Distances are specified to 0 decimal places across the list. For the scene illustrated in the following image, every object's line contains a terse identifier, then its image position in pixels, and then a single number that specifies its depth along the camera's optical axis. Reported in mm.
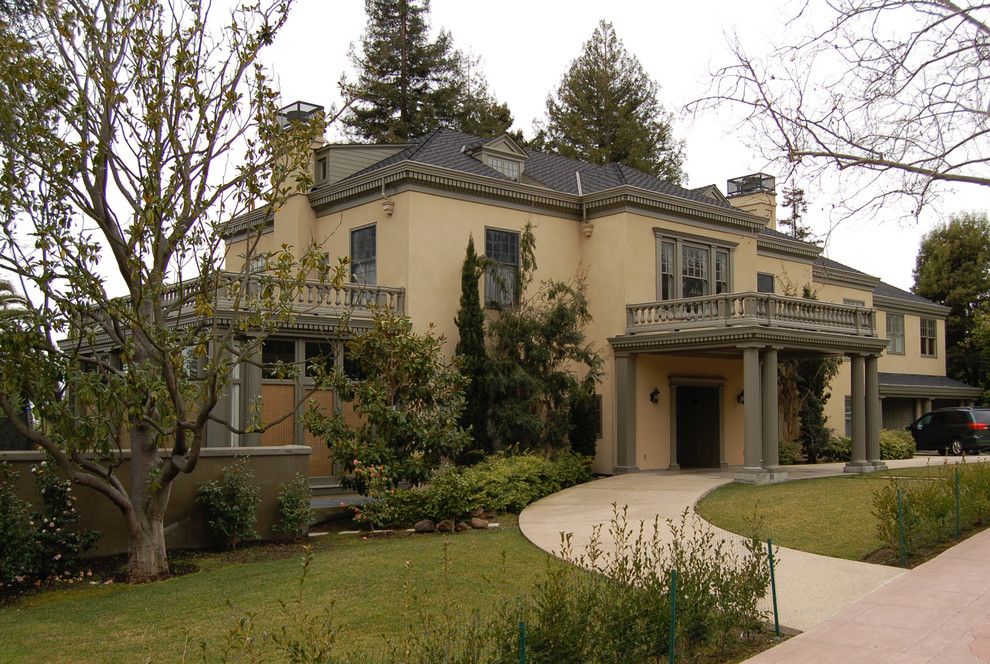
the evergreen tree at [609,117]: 50812
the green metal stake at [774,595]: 9414
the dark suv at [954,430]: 33000
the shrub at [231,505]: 15180
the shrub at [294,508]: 16016
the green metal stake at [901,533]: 12703
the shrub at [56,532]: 13219
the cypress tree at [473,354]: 21875
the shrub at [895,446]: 32125
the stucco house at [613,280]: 22656
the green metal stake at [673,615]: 7848
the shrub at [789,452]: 28688
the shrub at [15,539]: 12211
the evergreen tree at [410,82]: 47344
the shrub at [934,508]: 13320
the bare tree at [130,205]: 11969
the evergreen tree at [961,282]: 49219
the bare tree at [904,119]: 13961
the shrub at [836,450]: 30688
